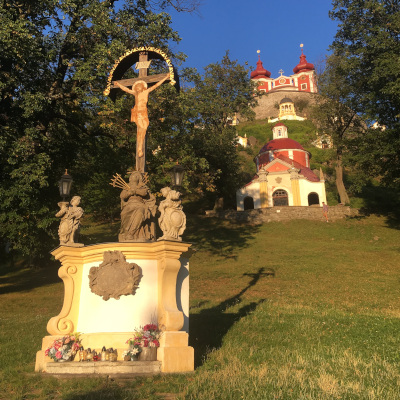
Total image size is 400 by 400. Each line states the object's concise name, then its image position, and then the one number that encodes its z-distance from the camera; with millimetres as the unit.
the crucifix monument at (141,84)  10591
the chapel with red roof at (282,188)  45469
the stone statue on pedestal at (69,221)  8758
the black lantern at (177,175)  9156
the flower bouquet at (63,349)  7398
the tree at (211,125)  19562
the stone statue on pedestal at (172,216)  8055
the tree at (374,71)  26516
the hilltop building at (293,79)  112188
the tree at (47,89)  15250
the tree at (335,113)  40438
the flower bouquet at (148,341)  7145
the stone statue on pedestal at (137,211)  9031
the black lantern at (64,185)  10016
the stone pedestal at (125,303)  7613
